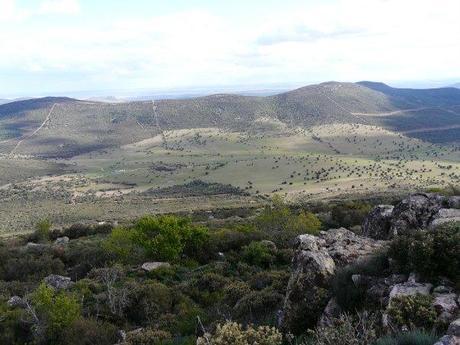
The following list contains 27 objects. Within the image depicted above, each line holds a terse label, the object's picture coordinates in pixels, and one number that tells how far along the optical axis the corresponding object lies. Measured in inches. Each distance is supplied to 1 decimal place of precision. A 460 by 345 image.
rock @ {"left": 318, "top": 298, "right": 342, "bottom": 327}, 367.6
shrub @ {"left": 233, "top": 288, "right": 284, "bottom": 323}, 495.8
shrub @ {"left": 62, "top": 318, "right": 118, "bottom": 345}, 577.3
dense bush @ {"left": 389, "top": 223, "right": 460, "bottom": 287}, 366.9
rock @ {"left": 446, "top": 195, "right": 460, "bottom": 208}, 620.5
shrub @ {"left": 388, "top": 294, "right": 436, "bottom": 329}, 306.5
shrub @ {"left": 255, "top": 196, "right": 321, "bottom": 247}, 1163.3
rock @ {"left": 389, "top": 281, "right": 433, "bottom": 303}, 343.6
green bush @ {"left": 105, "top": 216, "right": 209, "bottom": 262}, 1090.1
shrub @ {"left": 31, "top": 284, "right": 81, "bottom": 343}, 625.3
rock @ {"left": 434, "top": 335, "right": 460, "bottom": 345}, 240.4
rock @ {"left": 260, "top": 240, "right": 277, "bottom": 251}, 1027.0
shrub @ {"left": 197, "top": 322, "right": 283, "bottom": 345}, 276.2
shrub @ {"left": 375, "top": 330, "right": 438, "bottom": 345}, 258.7
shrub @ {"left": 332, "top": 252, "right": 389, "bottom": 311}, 382.0
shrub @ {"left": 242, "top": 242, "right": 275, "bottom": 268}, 953.5
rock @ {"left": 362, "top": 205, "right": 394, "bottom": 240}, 657.6
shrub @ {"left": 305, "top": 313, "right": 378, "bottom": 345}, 254.4
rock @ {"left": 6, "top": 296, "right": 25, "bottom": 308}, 780.1
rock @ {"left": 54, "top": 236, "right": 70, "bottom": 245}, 1525.0
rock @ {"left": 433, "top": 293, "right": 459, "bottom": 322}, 312.2
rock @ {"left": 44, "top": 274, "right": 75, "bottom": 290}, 892.5
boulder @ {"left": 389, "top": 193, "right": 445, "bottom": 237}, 601.6
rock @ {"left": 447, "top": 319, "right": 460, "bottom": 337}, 260.2
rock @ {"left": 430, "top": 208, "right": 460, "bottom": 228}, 531.8
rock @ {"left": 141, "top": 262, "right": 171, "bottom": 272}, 975.5
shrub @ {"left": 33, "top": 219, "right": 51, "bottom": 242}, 1687.6
